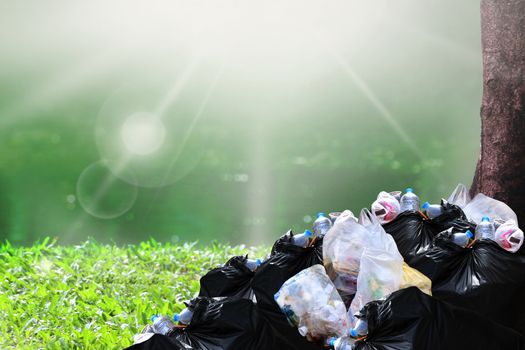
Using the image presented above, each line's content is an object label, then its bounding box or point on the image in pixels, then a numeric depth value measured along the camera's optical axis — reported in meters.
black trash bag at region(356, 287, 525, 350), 5.92
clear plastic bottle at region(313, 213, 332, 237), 7.45
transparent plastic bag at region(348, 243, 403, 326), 6.56
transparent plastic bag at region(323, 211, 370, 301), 6.90
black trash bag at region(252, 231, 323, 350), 6.51
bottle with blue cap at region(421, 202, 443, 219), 7.55
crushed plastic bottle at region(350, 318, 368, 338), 5.98
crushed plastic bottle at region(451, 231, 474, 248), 6.84
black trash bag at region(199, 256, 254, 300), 7.40
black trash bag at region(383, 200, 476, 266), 7.31
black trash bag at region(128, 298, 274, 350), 6.11
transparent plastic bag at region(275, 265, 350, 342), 6.54
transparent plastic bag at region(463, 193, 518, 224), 7.66
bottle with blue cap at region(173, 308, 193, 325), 6.20
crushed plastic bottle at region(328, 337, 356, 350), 5.97
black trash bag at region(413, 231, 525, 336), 6.68
